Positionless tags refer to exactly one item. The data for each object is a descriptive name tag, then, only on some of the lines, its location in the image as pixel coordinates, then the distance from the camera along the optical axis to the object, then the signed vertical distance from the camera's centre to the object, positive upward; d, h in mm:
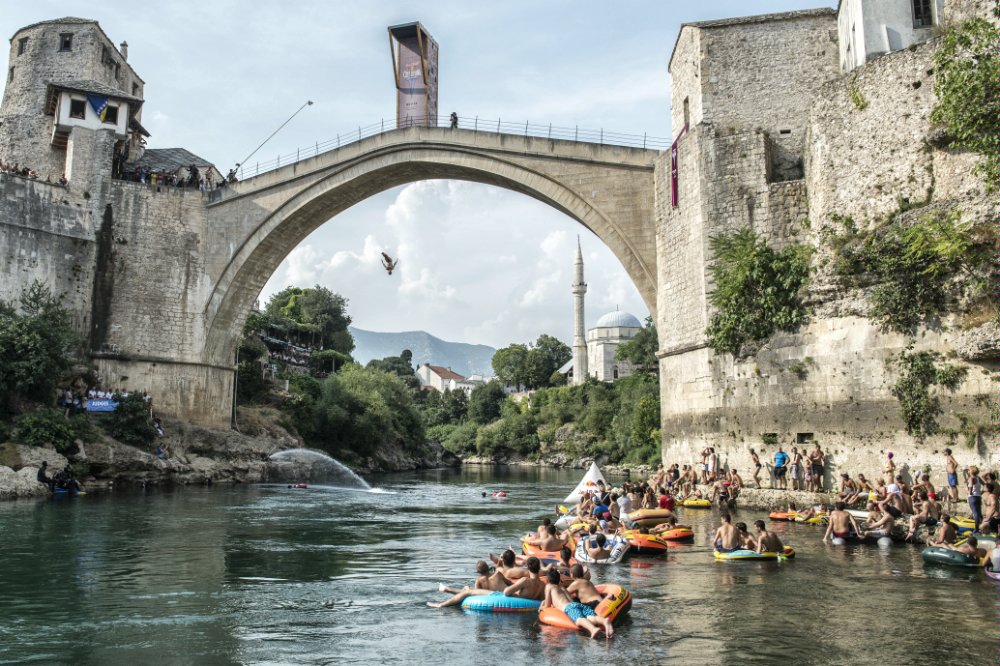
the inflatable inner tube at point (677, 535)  12933 -1135
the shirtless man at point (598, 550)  11172 -1191
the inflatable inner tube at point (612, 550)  11180 -1194
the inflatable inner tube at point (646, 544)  11688 -1162
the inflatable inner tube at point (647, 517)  14078 -939
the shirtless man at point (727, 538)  11086 -1018
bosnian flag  27672 +11903
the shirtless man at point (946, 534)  10719 -910
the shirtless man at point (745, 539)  10953 -1024
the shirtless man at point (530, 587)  8195 -1245
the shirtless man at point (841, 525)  12297 -916
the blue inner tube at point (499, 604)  8109 -1408
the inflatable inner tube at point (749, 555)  10781 -1205
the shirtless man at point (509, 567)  8508 -1112
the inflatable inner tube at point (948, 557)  10000 -1142
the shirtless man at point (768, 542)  10797 -1036
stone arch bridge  25875 +7011
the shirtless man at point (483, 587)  8438 -1299
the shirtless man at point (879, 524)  12227 -897
